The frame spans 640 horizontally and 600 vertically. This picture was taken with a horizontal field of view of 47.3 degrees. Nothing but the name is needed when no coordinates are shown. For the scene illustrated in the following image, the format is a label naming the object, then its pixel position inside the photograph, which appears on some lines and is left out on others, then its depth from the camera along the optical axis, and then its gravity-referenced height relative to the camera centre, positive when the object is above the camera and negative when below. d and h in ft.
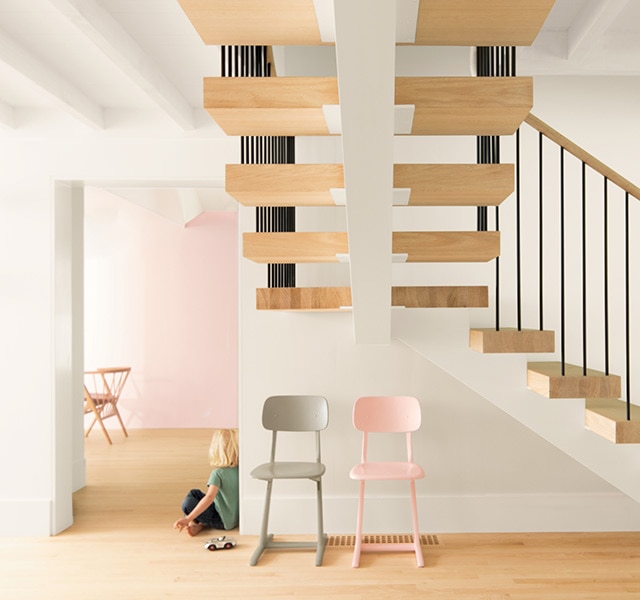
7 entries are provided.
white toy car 14.32 -4.79
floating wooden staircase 6.93 +1.98
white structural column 5.72 +1.64
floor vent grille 14.64 -4.86
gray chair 13.98 -2.54
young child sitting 15.56 -4.14
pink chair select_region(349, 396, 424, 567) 13.93 -2.46
